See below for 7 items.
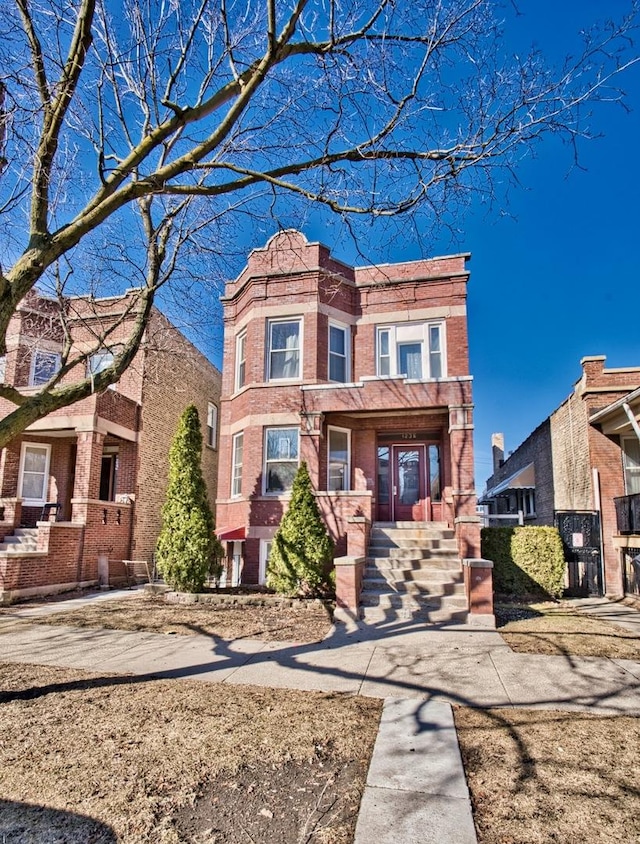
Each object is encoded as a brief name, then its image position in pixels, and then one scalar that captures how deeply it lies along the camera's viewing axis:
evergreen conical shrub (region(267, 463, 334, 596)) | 10.11
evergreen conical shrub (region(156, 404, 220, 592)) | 10.72
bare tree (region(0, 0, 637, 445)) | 4.57
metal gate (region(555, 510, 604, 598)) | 12.04
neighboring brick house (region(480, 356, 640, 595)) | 12.02
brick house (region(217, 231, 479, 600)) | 12.59
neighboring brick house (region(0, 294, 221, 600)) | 12.15
